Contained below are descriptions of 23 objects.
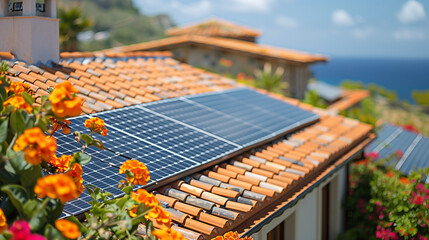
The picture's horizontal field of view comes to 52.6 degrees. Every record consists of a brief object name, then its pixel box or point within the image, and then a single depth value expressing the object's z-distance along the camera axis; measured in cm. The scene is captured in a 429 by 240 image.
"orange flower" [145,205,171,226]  363
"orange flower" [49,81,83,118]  333
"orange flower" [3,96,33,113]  347
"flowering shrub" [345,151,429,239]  947
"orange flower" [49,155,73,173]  407
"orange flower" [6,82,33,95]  394
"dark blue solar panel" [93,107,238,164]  638
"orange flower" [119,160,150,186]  398
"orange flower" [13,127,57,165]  305
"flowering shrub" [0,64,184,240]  304
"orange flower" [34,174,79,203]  284
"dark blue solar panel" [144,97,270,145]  809
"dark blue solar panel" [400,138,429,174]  1576
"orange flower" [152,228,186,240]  357
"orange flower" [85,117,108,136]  422
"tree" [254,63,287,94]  2250
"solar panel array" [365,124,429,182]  1625
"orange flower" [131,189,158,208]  366
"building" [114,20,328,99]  2570
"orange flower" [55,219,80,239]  289
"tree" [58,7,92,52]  2698
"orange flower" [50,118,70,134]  430
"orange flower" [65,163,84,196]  387
